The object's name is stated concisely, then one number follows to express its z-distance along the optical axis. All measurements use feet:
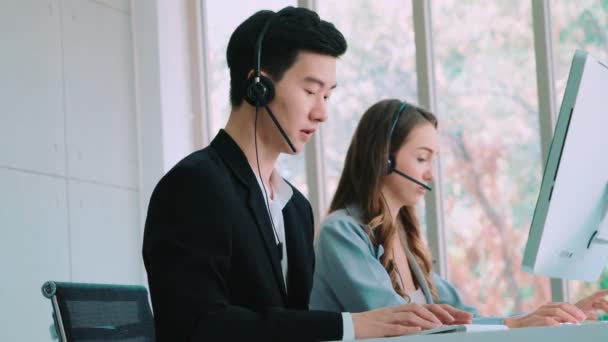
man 6.96
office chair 7.99
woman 9.02
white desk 6.26
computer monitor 7.31
